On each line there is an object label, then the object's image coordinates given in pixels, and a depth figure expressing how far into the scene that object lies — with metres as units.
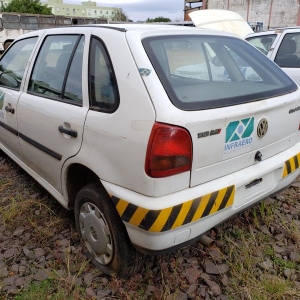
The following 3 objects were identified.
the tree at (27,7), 39.16
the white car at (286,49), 4.82
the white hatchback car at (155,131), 1.61
